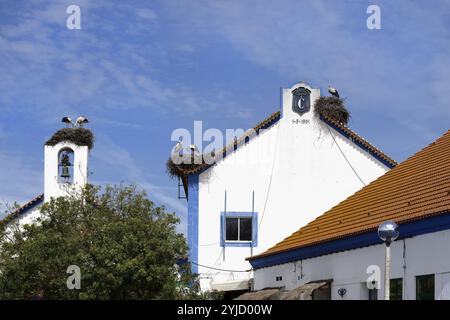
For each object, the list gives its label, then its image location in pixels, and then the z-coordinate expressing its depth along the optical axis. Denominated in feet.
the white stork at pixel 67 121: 144.46
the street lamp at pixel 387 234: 55.42
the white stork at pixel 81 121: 145.48
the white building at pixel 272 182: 122.52
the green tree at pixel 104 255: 92.48
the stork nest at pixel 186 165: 124.16
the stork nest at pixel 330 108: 126.72
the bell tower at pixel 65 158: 140.15
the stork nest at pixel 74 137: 141.79
